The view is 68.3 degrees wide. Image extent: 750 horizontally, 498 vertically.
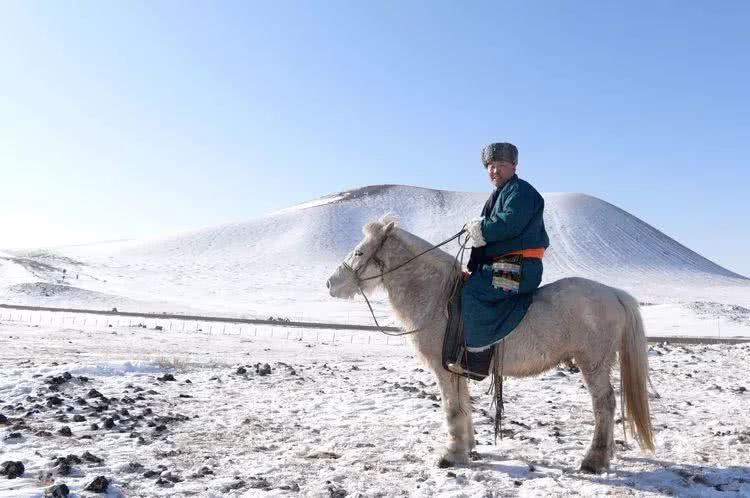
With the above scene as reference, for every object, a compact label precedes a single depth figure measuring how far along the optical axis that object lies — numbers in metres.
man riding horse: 6.54
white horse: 6.53
